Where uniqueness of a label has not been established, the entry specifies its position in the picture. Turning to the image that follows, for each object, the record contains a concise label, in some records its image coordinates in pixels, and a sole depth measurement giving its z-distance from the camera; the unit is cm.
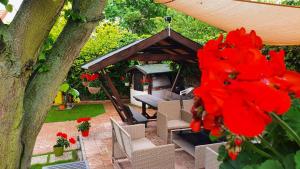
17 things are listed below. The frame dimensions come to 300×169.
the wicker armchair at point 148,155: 372
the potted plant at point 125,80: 1009
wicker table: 370
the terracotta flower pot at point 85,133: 616
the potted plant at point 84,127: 608
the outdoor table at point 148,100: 657
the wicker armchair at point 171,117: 540
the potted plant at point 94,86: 781
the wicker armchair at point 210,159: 313
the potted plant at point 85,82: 860
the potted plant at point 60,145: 536
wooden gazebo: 556
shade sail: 313
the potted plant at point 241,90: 39
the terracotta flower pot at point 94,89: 827
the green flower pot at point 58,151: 537
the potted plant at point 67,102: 923
